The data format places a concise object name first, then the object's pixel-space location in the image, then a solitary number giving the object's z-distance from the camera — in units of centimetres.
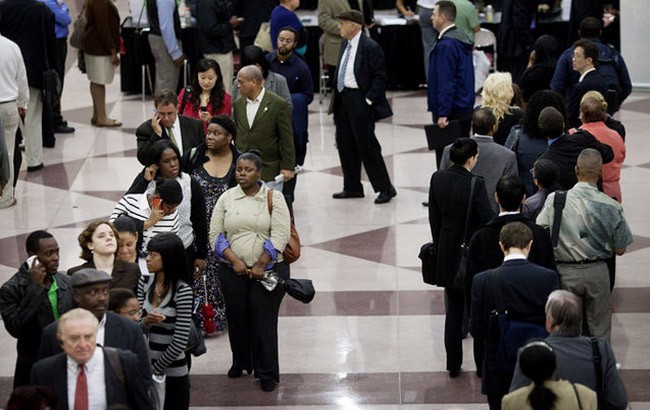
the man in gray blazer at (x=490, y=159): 1526
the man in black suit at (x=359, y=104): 2082
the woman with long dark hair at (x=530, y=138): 1601
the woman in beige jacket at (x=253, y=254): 1381
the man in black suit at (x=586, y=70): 1908
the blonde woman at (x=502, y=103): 1716
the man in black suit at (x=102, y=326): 1061
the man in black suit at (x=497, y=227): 1280
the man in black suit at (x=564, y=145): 1523
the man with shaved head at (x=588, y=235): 1352
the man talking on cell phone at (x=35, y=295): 1183
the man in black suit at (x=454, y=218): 1401
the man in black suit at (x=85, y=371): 999
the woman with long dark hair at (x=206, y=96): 1765
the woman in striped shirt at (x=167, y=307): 1199
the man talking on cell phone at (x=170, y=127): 1640
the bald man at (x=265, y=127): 1749
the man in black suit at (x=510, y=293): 1168
